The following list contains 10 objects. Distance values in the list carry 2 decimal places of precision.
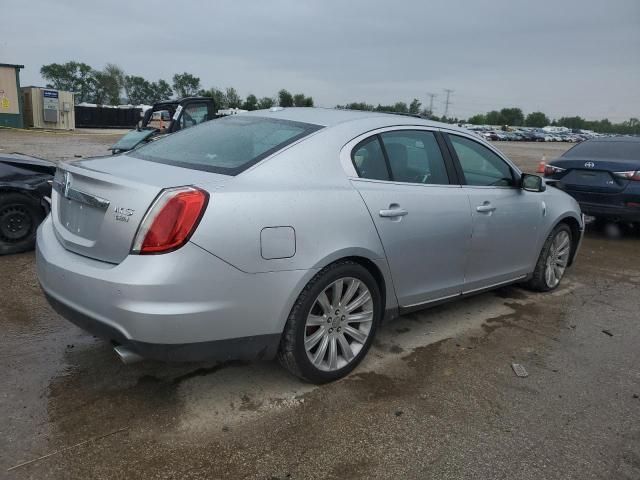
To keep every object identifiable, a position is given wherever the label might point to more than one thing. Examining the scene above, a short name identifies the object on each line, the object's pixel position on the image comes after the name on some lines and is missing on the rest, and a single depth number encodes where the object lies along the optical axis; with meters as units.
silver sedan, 2.48
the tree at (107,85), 93.94
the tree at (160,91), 109.56
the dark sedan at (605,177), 7.36
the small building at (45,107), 33.09
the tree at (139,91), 104.86
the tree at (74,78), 96.00
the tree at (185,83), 103.94
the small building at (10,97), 29.45
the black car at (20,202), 5.50
